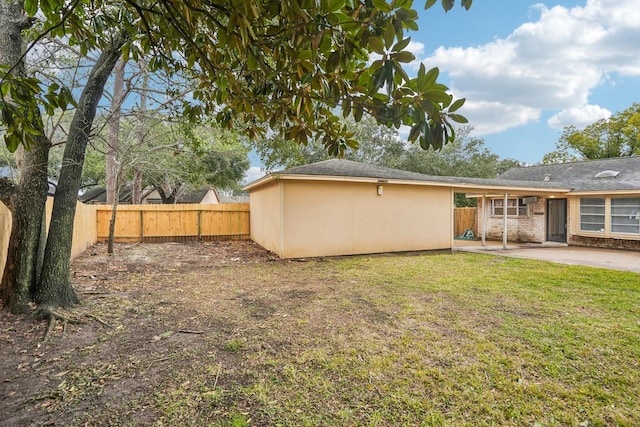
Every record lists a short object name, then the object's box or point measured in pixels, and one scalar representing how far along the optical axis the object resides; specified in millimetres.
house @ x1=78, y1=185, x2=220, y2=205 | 22100
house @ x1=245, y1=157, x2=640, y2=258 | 8672
